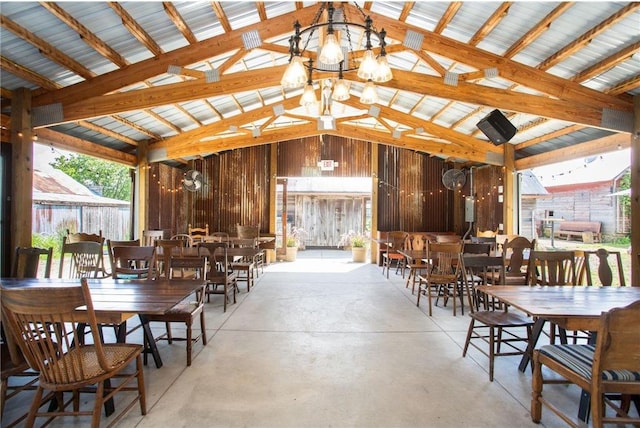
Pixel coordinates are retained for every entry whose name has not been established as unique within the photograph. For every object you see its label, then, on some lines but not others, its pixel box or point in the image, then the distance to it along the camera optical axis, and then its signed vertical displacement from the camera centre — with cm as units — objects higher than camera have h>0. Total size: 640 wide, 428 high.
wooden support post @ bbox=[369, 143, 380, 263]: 1005 +65
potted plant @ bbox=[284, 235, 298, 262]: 1023 -104
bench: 1246 -55
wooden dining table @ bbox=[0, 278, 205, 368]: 217 -60
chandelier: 265 +127
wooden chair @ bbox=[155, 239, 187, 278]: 398 -38
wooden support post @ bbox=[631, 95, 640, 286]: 433 +36
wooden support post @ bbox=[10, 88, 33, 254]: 427 +60
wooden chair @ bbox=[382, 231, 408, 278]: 789 -58
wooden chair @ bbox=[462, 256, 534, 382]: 288 -91
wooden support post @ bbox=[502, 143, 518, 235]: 743 +51
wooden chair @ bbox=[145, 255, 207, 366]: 310 -89
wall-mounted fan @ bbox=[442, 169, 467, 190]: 905 +101
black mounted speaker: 548 +145
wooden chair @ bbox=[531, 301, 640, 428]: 175 -82
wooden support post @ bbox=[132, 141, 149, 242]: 736 +52
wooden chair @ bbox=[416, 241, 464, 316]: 462 -72
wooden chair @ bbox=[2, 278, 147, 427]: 179 -67
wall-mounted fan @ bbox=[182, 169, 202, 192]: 947 +100
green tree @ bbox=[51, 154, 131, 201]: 1708 +215
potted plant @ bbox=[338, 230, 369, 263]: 1009 -99
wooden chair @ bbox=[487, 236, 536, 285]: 448 -61
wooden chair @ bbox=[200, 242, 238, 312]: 476 -79
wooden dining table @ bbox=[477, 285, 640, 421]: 220 -64
